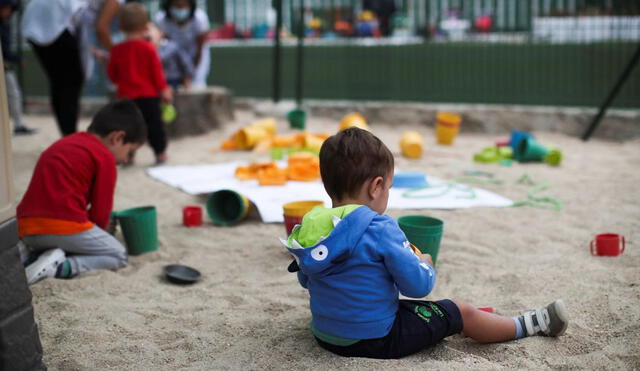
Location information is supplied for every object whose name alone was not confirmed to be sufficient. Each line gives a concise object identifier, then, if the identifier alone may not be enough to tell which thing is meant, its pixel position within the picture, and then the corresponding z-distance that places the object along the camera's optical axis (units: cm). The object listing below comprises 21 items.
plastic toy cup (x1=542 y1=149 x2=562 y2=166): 564
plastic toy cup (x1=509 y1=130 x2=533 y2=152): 598
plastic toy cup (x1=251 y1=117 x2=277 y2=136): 682
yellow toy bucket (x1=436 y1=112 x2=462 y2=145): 686
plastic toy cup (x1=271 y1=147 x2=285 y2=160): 581
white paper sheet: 422
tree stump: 744
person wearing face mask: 723
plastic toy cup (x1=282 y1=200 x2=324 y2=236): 325
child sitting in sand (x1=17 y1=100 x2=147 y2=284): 304
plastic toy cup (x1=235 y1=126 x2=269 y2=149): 648
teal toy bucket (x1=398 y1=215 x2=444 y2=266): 289
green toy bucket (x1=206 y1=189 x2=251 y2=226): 396
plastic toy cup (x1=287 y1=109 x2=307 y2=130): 782
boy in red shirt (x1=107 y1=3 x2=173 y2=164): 559
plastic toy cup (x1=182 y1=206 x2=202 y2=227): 396
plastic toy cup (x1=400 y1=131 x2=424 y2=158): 599
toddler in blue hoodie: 199
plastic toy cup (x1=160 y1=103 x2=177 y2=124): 632
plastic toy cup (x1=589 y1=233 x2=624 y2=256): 321
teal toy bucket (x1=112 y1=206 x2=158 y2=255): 337
